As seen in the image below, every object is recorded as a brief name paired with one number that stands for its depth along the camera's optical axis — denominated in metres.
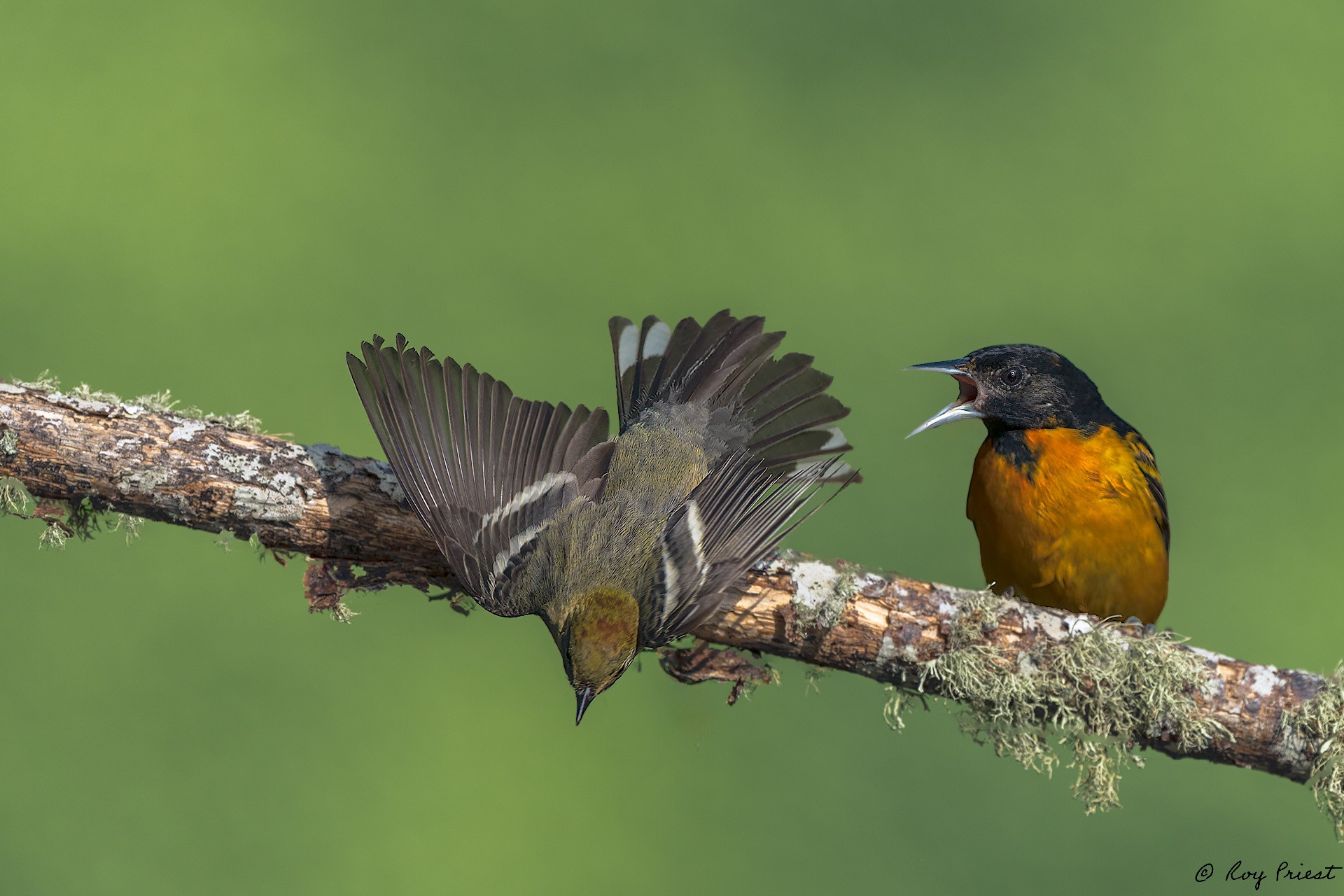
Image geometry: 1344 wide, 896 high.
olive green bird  5.10
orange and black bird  6.04
